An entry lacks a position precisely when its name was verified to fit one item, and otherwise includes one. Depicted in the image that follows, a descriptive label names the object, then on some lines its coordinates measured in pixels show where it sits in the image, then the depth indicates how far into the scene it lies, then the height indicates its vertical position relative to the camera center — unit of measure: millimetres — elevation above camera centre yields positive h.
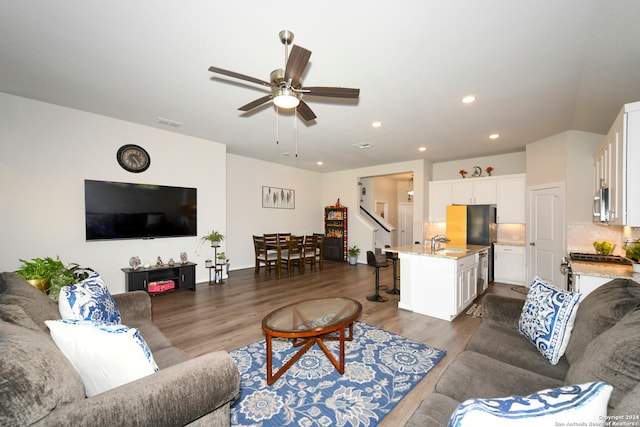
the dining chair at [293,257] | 6195 -1053
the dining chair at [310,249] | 6719 -874
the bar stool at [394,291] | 4665 -1360
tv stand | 4258 -1066
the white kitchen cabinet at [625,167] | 2176 +442
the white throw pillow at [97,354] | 1135 -614
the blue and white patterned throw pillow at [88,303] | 1616 -578
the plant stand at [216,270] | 5327 -1146
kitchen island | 3467 -907
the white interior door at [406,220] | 10438 -169
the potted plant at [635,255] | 2592 -394
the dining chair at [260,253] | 6344 -949
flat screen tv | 4109 +70
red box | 4438 -1243
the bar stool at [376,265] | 4277 -809
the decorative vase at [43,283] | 2375 -640
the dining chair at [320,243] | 6867 -738
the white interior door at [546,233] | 4648 -311
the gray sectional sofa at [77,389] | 823 -674
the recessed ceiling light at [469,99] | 3275 +1502
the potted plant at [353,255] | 7625 -1156
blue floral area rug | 1810 -1388
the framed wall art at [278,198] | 7336 +512
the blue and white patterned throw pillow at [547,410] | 662 -511
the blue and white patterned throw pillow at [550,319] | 1625 -673
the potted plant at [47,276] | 2408 -591
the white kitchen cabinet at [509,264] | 5418 -1015
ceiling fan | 1991 +1127
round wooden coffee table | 2100 -949
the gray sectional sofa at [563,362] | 1006 -883
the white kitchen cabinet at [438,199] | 6641 +441
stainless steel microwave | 2867 +122
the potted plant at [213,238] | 5328 -479
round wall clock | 4359 +969
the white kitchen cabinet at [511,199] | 5590 +382
